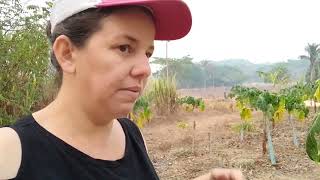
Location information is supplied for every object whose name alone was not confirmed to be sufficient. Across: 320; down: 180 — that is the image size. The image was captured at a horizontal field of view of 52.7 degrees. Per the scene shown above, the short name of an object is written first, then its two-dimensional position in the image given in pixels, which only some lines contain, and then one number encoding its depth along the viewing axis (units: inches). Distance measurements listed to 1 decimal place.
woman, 24.4
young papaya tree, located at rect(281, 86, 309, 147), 164.2
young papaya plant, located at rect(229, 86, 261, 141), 160.6
